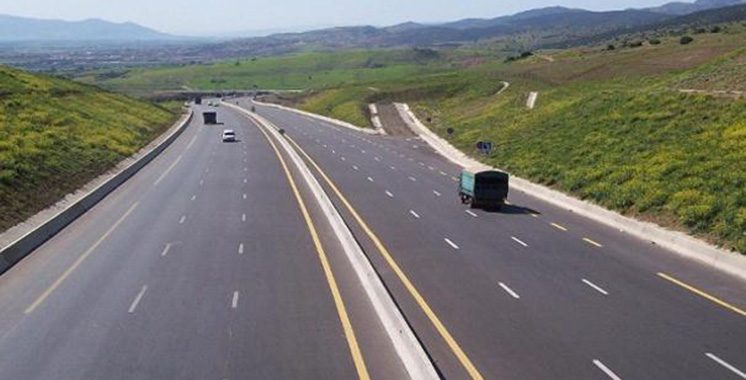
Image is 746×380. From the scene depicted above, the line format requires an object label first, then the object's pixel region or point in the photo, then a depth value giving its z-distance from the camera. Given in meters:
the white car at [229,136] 92.50
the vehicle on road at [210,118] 122.00
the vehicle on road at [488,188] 43.31
